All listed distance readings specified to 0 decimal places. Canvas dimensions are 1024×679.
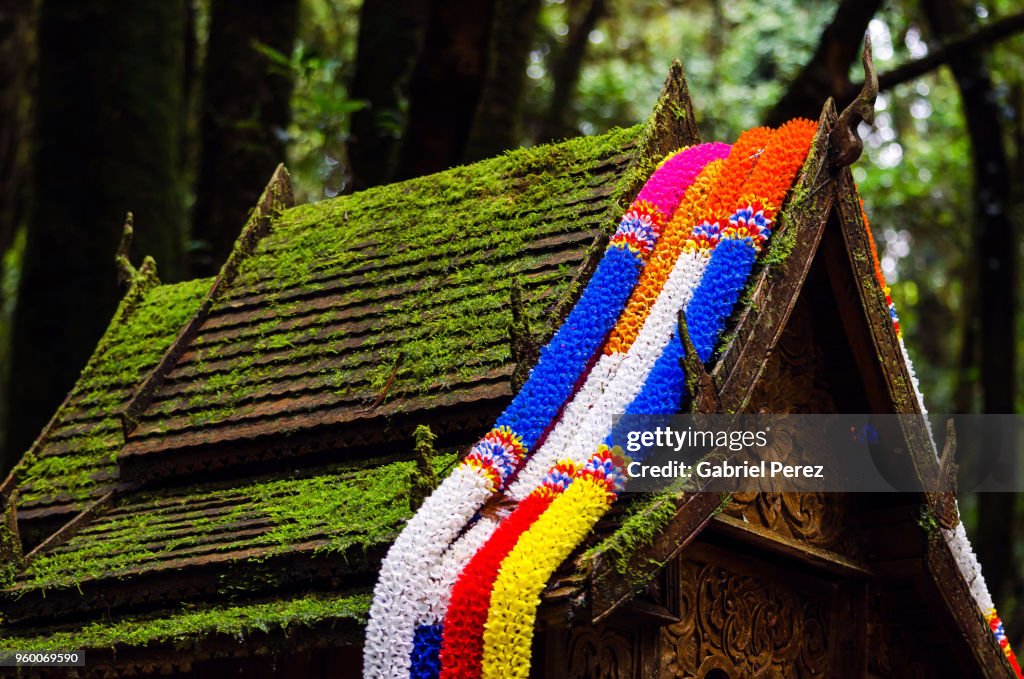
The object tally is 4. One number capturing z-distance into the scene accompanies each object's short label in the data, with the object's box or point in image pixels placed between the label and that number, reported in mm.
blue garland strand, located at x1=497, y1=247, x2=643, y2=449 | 4938
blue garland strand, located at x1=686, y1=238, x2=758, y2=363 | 4984
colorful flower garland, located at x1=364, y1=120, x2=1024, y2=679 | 4402
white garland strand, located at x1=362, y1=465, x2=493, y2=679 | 4535
